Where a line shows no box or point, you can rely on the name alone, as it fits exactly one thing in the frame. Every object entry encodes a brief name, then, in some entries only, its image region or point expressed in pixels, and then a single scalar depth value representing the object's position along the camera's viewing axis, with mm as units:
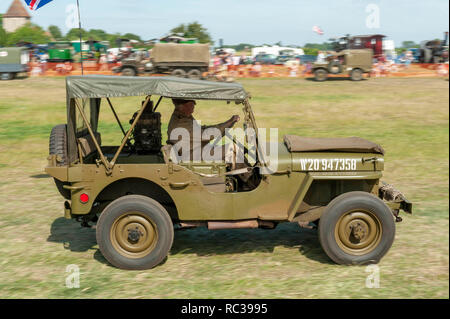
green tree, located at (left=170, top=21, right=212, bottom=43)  59594
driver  5578
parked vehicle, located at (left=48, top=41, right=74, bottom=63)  35625
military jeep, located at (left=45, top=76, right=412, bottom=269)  5141
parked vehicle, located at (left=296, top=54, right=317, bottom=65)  41625
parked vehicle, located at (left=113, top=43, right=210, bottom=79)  27969
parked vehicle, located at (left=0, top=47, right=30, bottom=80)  27109
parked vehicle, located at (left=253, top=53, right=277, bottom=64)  39731
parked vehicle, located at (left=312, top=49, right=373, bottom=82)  27317
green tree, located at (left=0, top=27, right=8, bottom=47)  72150
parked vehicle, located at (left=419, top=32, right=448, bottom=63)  35828
